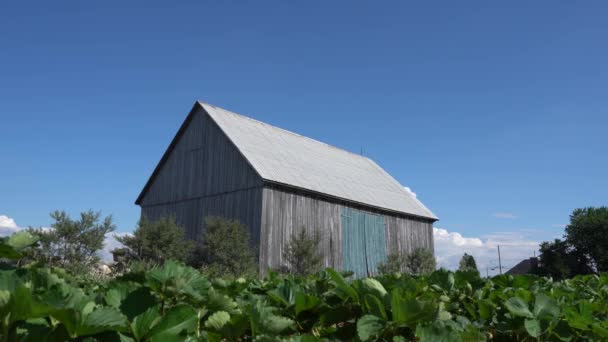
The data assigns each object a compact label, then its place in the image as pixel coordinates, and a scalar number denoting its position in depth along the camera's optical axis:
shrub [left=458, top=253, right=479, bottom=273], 29.68
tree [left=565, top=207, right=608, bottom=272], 35.38
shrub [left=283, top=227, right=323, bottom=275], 20.14
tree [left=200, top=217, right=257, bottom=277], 18.41
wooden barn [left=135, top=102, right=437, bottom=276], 20.73
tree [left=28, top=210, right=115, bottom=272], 14.52
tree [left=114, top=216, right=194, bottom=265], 18.42
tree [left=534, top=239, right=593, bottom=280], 35.81
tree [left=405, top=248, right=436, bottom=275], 26.19
